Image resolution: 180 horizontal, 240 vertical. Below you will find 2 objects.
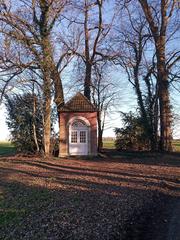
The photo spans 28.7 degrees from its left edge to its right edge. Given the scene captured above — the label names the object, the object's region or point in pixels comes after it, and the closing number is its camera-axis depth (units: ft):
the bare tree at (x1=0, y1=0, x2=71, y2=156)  86.63
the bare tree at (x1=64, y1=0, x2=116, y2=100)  108.08
